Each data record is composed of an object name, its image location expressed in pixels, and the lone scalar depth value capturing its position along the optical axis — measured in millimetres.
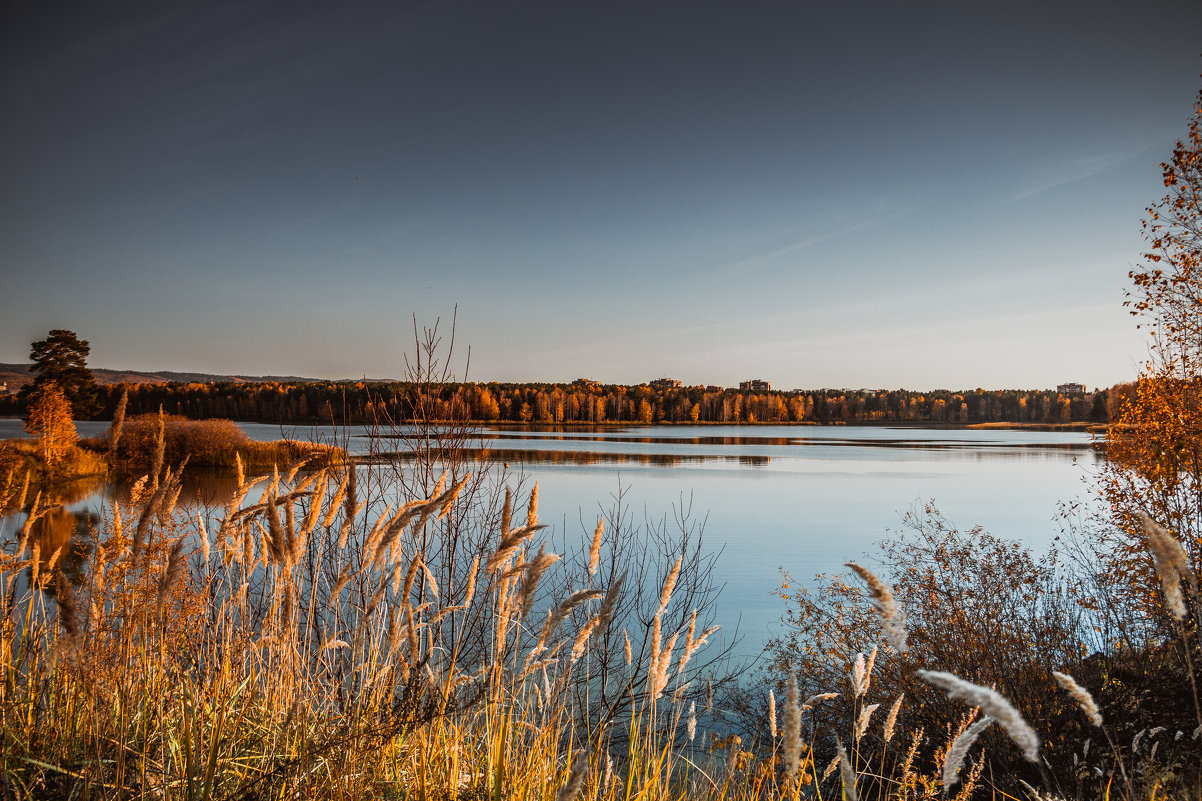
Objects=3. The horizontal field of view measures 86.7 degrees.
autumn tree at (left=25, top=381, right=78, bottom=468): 30031
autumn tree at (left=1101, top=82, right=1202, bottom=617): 9320
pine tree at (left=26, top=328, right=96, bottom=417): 37844
